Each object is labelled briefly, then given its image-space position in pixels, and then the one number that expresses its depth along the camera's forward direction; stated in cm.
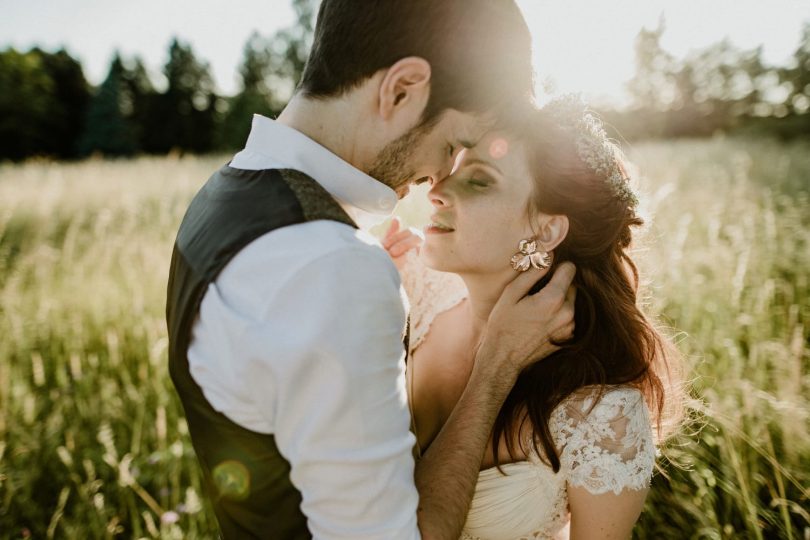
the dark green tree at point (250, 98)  3709
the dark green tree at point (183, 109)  4059
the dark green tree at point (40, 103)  3484
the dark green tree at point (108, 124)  3666
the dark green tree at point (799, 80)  2182
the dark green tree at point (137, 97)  4028
